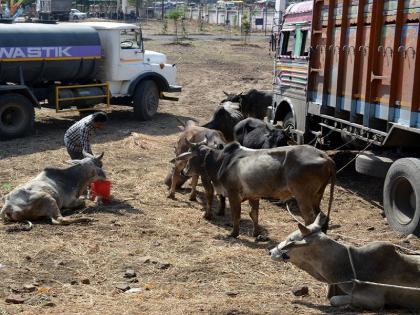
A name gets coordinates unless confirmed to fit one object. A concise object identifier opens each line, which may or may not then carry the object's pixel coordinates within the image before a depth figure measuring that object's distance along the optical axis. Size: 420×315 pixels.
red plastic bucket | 9.95
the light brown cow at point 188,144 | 10.55
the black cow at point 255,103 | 16.02
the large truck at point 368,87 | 8.48
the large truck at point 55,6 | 30.05
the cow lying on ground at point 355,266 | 5.82
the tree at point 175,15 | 49.79
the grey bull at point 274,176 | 8.24
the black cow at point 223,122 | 13.16
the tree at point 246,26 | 45.69
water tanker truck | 15.38
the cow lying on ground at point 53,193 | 8.88
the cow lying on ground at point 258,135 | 10.70
